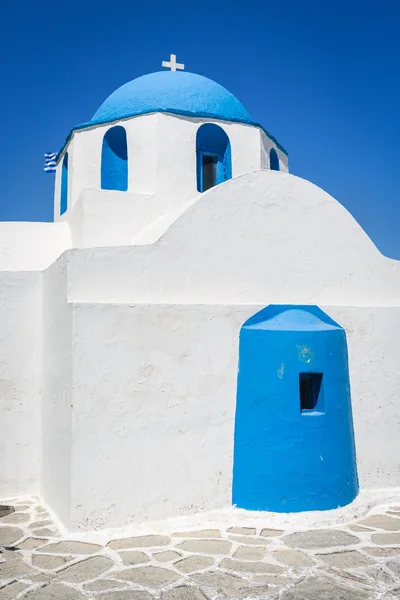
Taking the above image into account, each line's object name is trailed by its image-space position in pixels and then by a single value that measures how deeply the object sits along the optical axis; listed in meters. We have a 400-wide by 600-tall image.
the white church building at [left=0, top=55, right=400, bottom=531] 5.48
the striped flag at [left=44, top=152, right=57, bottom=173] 9.80
